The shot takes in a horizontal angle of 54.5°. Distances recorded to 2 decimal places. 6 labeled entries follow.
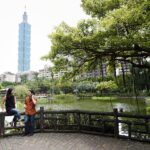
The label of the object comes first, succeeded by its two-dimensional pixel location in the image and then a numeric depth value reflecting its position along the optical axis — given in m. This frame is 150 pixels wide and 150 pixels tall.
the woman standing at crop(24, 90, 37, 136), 5.83
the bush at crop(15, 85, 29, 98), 45.48
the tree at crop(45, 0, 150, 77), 5.65
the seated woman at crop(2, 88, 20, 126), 5.74
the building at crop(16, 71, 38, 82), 78.14
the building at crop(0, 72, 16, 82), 96.68
